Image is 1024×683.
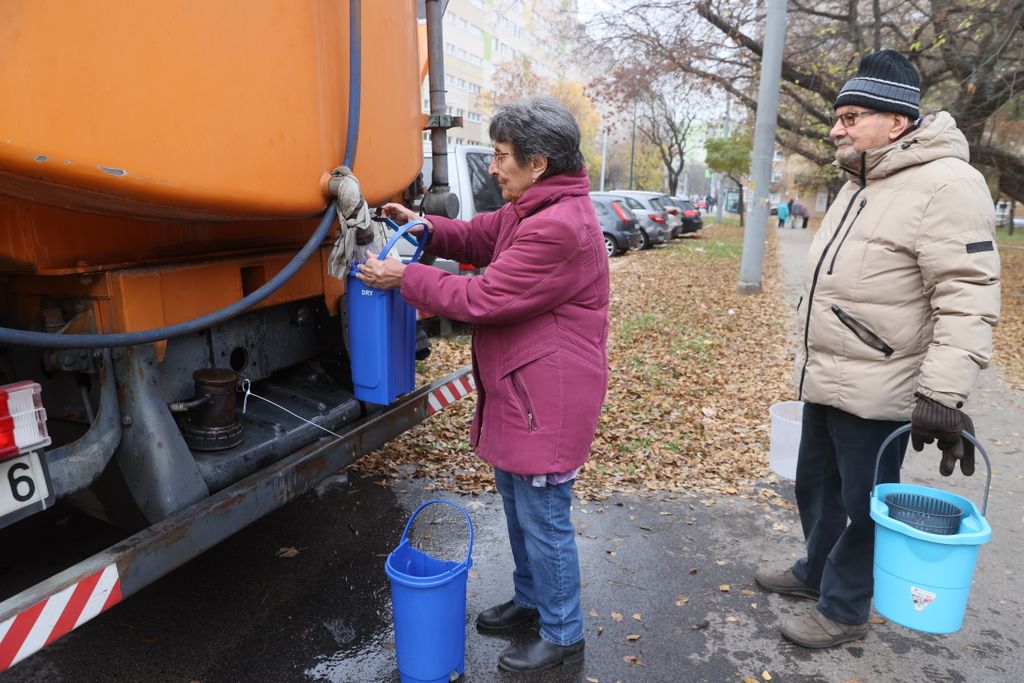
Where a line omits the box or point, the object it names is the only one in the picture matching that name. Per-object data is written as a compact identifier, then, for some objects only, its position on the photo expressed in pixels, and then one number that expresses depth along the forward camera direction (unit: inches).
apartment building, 2062.0
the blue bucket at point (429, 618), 91.7
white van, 269.0
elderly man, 88.0
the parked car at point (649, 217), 797.2
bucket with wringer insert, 87.0
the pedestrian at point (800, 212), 1612.9
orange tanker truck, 70.5
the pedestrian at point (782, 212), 1526.8
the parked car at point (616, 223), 705.6
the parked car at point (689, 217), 1027.9
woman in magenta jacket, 89.4
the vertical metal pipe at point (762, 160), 425.1
